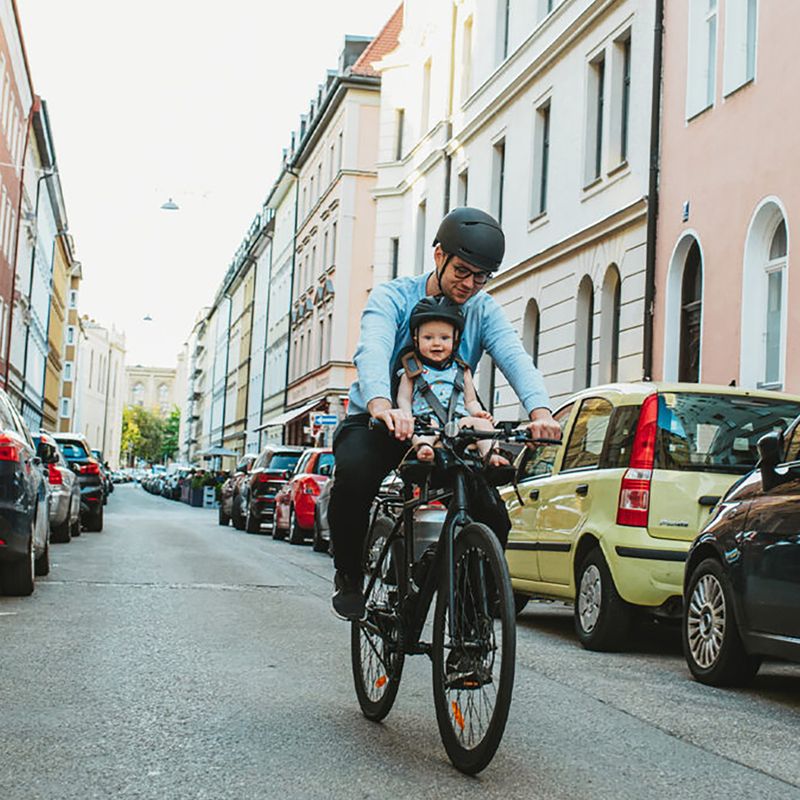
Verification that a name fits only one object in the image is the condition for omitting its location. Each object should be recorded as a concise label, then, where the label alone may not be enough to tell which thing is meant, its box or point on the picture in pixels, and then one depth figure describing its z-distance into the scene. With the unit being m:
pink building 16.31
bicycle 4.52
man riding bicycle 5.20
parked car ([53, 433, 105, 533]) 23.28
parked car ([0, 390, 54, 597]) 10.25
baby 5.38
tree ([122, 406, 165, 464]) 178.50
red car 22.28
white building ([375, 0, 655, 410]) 21.27
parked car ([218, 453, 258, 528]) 31.36
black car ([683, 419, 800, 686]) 6.81
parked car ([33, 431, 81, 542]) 17.62
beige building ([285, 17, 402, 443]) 49.03
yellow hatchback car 8.70
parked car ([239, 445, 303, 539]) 27.31
